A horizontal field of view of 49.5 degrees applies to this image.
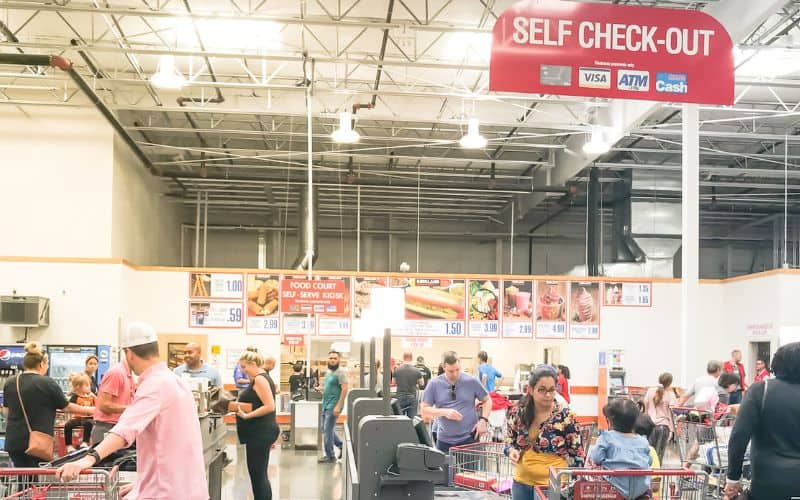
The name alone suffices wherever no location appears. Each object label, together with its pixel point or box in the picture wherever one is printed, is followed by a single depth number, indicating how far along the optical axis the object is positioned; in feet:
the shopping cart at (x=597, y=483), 15.26
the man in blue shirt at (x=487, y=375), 43.68
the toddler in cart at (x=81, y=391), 31.99
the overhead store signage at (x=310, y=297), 50.65
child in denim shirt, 17.60
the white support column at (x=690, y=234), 40.86
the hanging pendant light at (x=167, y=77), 38.11
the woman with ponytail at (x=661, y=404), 35.12
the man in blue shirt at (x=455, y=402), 25.36
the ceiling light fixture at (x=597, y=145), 48.29
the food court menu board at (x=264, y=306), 60.39
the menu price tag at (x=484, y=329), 61.77
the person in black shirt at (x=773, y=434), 13.89
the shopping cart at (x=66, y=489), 14.43
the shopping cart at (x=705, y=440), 26.36
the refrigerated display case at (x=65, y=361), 51.47
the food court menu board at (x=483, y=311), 61.82
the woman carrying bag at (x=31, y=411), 22.15
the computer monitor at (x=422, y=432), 17.19
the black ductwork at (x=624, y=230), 68.28
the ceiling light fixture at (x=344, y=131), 45.32
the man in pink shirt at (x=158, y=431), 12.18
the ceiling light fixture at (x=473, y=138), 46.11
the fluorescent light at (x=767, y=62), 43.78
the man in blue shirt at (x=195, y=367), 29.84
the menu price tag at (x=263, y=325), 60.29
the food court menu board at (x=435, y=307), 61.52
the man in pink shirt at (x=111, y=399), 23.07
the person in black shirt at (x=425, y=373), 52.14
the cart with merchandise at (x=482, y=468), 21.76
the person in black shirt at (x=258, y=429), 23.65
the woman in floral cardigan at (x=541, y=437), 16.44
